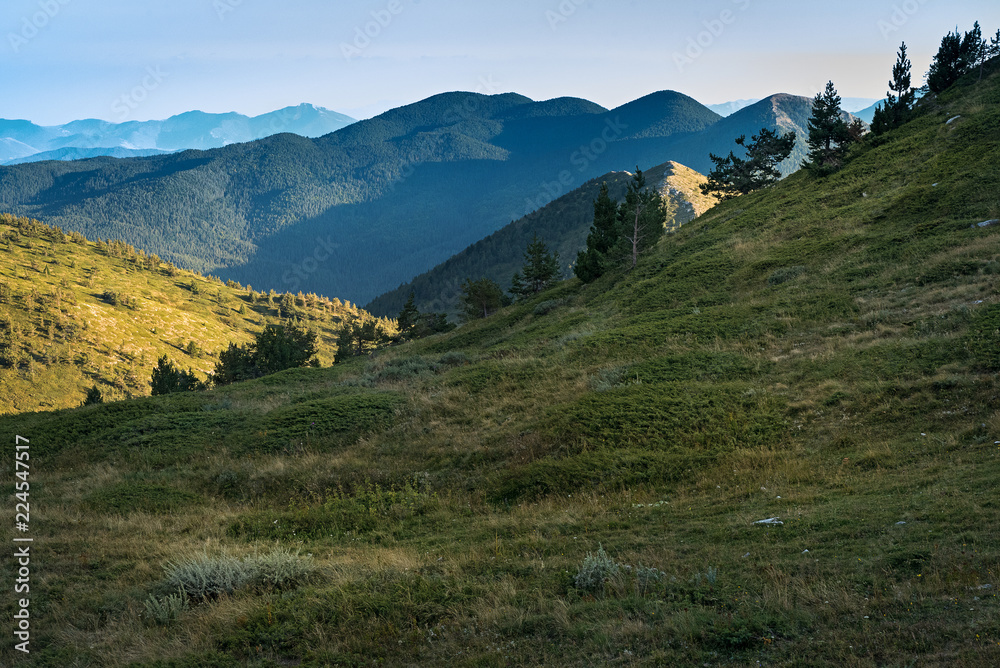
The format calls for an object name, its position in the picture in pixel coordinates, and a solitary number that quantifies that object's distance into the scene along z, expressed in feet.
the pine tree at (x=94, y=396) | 253.28
